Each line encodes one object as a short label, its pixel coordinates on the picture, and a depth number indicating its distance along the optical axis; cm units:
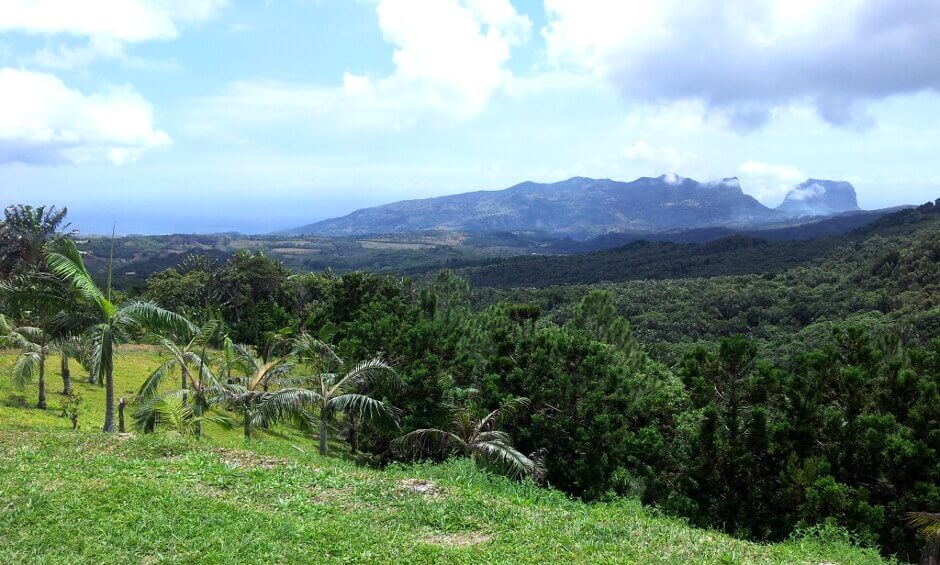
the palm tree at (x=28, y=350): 1580
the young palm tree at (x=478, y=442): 1234
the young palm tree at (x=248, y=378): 1328
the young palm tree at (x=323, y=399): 1247
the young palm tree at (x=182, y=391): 1268
